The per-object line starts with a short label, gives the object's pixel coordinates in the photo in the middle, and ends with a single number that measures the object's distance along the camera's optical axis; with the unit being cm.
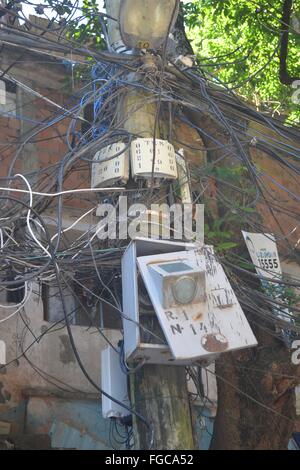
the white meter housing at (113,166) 477
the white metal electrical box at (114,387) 445
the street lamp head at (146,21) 513
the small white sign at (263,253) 596
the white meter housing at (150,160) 473
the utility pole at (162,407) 405
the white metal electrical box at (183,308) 403
